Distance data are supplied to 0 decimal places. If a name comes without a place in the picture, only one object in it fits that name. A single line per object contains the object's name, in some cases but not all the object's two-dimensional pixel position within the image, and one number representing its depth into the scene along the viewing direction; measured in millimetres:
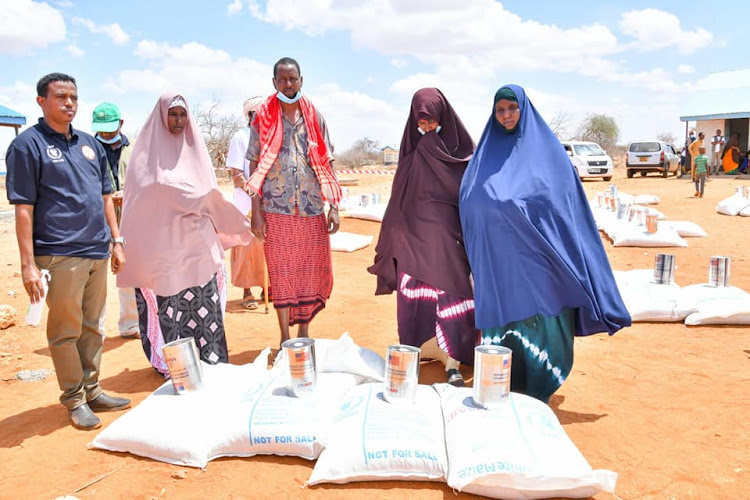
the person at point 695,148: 16922
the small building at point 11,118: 20088
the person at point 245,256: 5234
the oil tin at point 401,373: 2877
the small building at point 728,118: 23266
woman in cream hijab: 3598
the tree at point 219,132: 25250
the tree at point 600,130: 44656
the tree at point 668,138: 51369
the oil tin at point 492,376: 2738
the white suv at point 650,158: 22453
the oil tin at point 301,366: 2953
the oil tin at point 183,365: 3045
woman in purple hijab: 3641
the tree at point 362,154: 41812
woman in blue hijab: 3178
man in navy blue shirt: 2908
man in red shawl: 3977
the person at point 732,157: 22058
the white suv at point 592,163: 21203
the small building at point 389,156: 40019
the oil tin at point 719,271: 5316
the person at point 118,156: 4426
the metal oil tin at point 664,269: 5465
